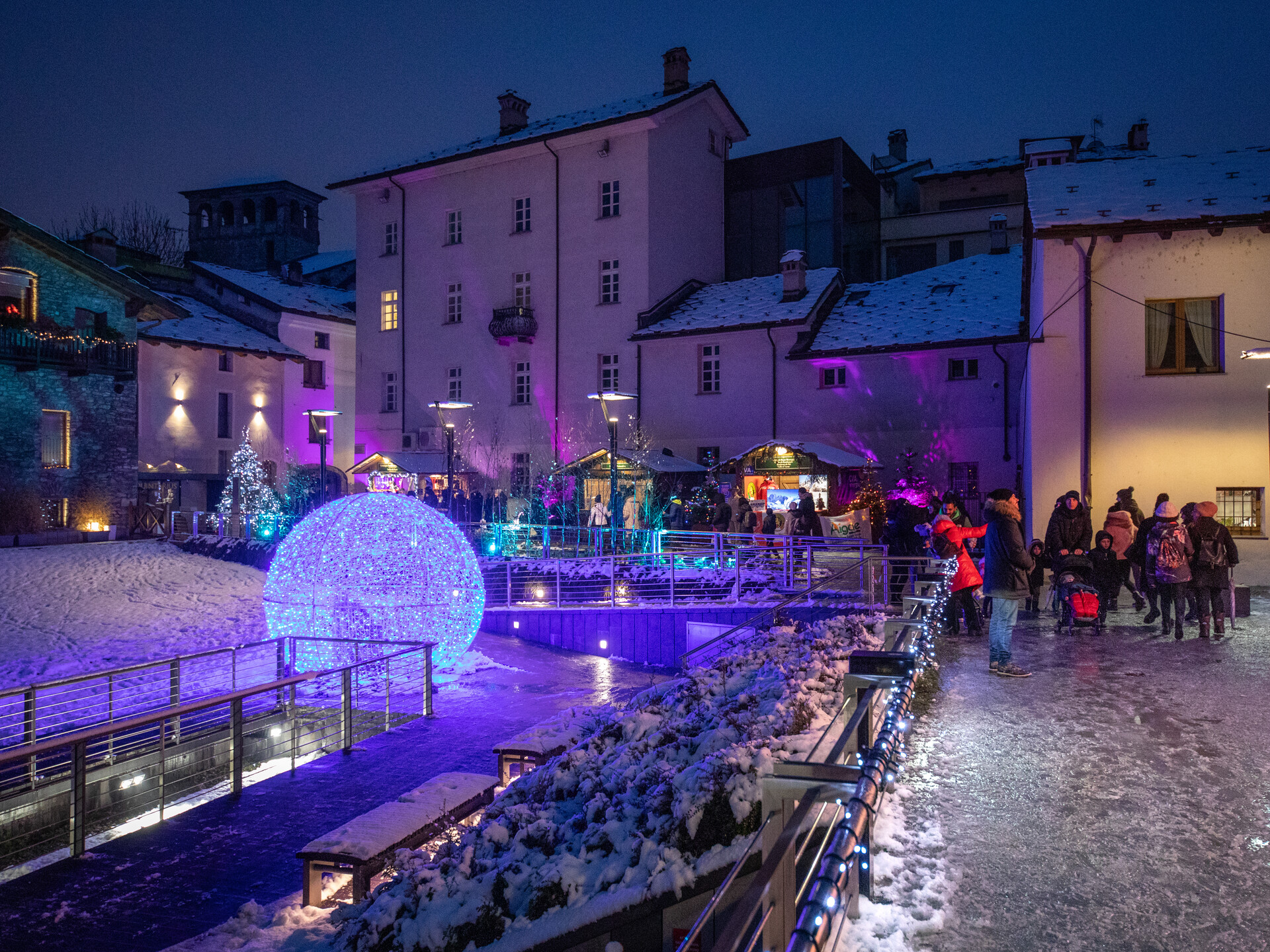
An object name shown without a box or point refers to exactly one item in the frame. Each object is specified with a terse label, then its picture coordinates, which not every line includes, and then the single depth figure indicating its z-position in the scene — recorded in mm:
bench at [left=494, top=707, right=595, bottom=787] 8539
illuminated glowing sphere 13469
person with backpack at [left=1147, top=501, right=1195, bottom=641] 11375
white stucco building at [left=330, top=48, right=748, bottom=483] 36344
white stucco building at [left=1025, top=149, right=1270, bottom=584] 16594
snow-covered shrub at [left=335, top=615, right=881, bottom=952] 4602
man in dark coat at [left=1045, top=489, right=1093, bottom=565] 11609
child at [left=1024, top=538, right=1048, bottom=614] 13484
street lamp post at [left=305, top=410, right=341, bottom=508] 22070
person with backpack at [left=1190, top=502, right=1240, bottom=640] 11211
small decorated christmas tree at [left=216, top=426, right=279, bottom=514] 32656
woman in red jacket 11062
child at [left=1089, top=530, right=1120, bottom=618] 12883
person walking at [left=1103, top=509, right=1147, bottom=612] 12797
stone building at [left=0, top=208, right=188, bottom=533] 27906
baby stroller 11625
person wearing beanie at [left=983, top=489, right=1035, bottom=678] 9023
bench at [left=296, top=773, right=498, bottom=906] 6148
